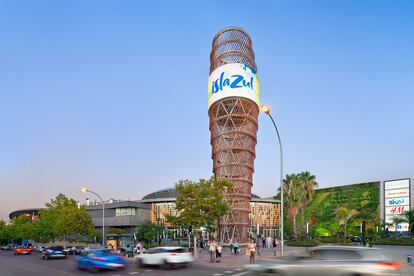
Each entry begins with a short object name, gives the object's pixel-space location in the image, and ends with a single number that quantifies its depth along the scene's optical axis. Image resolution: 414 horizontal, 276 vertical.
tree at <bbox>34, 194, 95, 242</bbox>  72.62
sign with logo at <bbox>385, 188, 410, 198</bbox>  86.06
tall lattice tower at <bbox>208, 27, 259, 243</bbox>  68.56
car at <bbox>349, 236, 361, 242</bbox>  74.56
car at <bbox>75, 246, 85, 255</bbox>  53.13
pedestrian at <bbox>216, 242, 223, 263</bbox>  32.98
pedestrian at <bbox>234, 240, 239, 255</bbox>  43.10
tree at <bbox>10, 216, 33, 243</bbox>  107.88
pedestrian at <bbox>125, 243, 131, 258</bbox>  43.33
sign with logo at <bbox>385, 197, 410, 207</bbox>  85.97
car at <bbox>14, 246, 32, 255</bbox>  60.71
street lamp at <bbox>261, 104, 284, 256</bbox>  25.23
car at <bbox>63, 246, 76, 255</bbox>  53.65
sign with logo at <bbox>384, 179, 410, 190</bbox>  86.62
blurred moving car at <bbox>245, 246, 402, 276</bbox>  13.15
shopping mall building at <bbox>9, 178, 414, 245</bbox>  87.44
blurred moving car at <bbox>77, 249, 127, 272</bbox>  25.69
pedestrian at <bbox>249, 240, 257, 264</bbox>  30.16
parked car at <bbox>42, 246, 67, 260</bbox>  40.91
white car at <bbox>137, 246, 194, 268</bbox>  26.25
